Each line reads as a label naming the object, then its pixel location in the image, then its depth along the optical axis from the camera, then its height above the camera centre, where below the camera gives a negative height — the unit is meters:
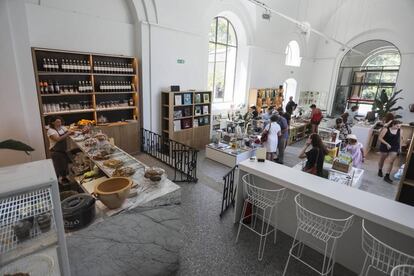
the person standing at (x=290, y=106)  9.40 -0.62
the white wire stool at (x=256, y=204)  2.89 -1.54
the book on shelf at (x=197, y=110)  7.30 -0.73
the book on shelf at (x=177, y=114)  6.76 -0.82
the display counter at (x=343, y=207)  2.16 -1.13
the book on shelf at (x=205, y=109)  7.58 -0.71
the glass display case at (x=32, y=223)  1.25 -0.91
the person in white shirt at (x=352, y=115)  9.02 -0.81
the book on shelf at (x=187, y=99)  6.89 -0.37
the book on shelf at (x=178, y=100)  6.57 -0.39
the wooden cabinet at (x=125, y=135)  5.80 -1.35
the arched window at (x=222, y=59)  8.59 +1.20
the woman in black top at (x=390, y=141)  5.30 -1.03
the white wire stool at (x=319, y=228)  2.39 -1.55
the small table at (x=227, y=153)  6.02 -1.76
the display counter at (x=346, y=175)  4.14 -1.54
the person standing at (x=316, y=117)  8.83 -0.93
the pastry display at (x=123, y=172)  2.91 -1.15
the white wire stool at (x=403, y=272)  1.60 -1.35
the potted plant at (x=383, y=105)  8.57 -0.32
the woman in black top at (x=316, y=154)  3.91 -1.07
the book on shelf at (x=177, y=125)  6.82 -1.16
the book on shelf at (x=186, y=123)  7.07 -1.13
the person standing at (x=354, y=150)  4.98 -1.21
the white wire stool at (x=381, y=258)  1.96 -1.56
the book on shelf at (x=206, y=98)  7.48 -0.34
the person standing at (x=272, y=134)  5.84 -1.11
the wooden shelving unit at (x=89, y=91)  4.85 -0.21
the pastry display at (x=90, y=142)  4.07 -1.09
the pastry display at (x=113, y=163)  3.19 -1.15
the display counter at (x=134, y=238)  1.90 -1.44
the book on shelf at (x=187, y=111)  7.08 -0.77
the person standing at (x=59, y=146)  4.27 -1.26
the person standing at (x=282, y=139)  6.21 -1.33
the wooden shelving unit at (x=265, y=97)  9.60 -0.29
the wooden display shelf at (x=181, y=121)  6.57 -1.15
